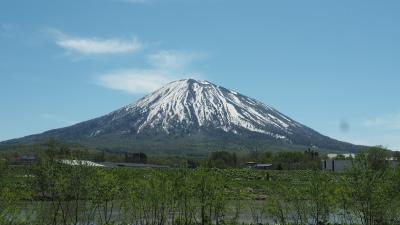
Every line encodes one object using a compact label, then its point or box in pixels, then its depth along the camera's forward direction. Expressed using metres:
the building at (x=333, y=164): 142.75
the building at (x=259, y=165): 154.38
